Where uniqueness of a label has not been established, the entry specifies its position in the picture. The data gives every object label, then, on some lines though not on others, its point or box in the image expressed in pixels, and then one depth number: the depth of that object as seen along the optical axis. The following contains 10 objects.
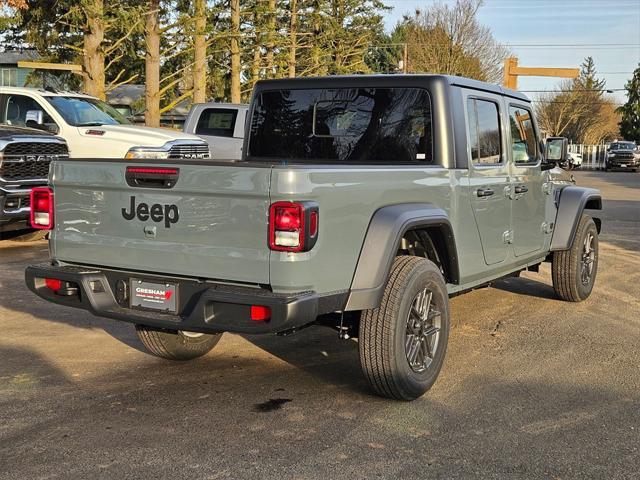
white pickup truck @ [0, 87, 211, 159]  11.87
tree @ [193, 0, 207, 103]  20.95
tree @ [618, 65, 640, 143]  66.25
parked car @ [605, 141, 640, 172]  42.56
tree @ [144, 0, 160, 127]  19.25
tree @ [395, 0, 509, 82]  44.03
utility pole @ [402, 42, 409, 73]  41.54
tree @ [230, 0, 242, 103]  25.77
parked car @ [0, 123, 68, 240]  9.98
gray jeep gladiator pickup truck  3.94
